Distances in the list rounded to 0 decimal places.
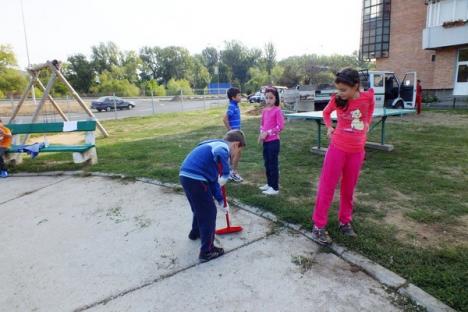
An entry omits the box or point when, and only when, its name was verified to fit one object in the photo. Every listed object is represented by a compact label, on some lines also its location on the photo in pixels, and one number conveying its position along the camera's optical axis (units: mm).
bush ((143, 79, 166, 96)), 54106
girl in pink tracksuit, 3129
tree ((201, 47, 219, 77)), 94838
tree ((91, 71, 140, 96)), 52844
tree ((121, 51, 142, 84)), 72688
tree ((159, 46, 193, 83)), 85312
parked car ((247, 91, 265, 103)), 29153
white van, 14836
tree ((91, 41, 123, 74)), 74062
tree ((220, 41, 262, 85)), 86000
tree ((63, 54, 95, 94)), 69875
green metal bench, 6854
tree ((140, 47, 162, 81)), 87000
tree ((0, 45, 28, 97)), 44344
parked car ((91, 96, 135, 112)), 29884
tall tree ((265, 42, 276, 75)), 84312
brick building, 18359
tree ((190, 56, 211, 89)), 79875
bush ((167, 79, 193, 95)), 62550
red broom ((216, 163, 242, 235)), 3615
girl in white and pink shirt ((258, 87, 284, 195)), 4492
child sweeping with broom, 2887
